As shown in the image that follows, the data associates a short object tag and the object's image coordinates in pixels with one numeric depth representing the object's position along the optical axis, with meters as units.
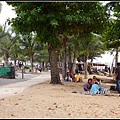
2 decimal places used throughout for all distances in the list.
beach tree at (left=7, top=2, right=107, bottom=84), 13.81
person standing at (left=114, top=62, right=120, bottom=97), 13.16
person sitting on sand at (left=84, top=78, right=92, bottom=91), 12.91
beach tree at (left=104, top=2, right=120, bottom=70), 11.94
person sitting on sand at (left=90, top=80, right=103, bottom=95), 11.82
